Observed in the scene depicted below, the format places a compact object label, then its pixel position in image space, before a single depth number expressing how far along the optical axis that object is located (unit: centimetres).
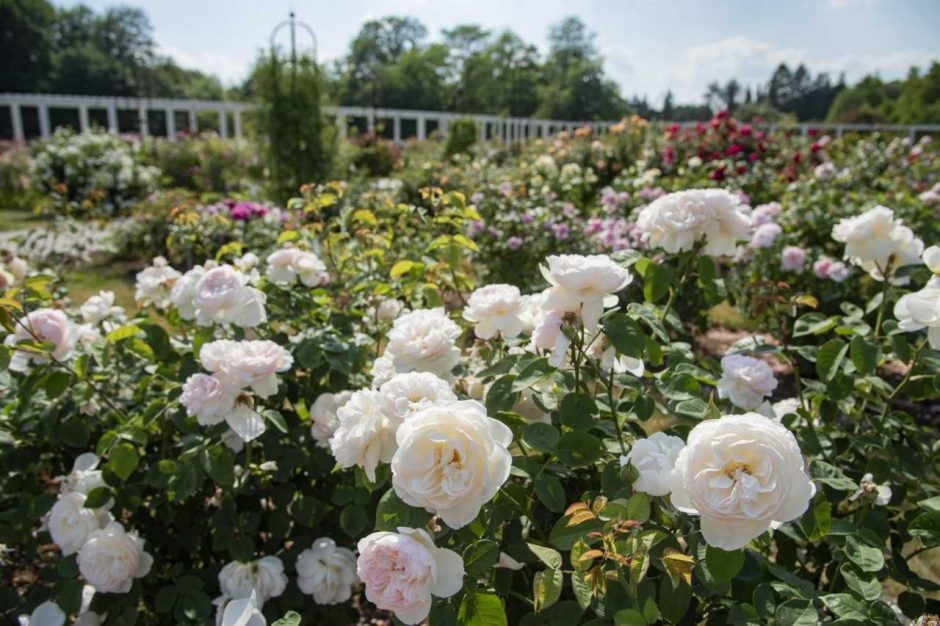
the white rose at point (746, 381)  121
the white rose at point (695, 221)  125
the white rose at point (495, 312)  114
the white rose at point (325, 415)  133
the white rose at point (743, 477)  69
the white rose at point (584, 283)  93
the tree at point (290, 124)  739
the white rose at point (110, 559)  129
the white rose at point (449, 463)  74
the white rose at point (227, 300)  131
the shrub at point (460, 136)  1266
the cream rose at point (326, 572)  137
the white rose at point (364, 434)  86
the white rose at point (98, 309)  173
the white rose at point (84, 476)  140
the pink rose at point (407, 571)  73
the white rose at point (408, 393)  89
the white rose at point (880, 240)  140
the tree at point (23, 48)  3656
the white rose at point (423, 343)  109
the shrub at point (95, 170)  823
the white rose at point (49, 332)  140
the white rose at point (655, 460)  83
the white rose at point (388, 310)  167
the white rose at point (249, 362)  118
